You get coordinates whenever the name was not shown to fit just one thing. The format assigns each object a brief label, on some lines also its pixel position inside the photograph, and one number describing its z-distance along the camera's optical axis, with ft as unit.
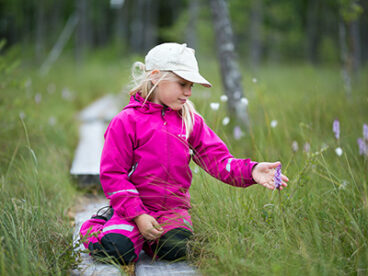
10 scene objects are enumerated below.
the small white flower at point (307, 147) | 9.20
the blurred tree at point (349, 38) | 18.59
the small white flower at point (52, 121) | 16.13
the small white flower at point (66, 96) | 24.58
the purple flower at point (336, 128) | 8.47
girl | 7.09
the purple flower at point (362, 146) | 9.07
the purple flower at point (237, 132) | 11.50
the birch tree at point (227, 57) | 16.49
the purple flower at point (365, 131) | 8.72
